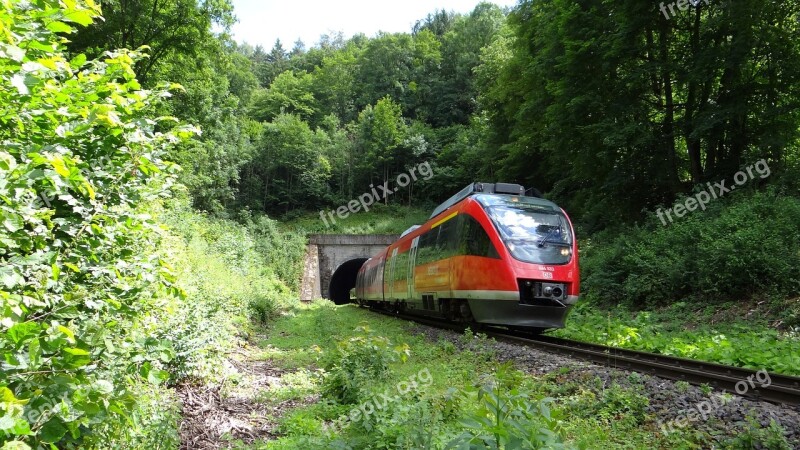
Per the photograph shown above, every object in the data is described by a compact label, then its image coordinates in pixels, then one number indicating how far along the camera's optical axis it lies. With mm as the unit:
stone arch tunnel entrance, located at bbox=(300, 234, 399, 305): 38281
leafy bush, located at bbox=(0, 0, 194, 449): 2143
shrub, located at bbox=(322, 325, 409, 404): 5598
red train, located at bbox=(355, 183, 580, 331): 8766
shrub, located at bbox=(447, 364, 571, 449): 2415
